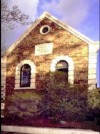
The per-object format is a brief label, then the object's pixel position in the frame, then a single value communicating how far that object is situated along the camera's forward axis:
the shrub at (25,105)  4.79
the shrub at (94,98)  4.53
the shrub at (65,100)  4.61
